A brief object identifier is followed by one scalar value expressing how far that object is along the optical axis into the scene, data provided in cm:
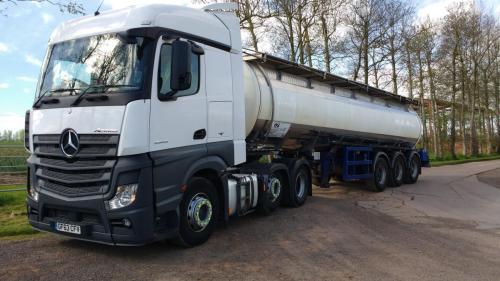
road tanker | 534
